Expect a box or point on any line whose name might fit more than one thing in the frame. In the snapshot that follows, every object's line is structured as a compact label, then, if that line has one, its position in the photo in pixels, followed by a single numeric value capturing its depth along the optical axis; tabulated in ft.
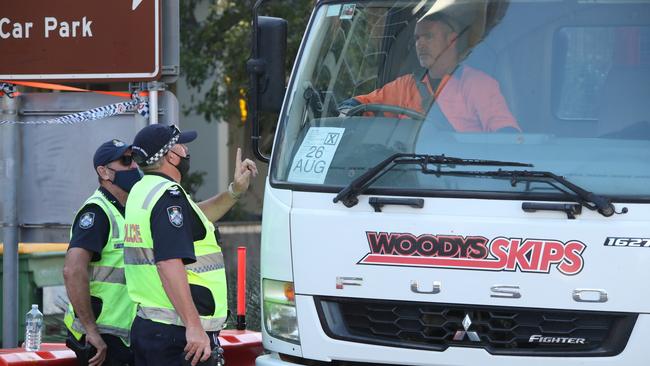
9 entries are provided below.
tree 99.55
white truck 34.96
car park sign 45.14
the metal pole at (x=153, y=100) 45.80
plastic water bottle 43.73
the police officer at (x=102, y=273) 40.47
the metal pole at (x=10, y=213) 47.44
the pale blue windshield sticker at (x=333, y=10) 41.60
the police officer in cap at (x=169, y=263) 36.40
